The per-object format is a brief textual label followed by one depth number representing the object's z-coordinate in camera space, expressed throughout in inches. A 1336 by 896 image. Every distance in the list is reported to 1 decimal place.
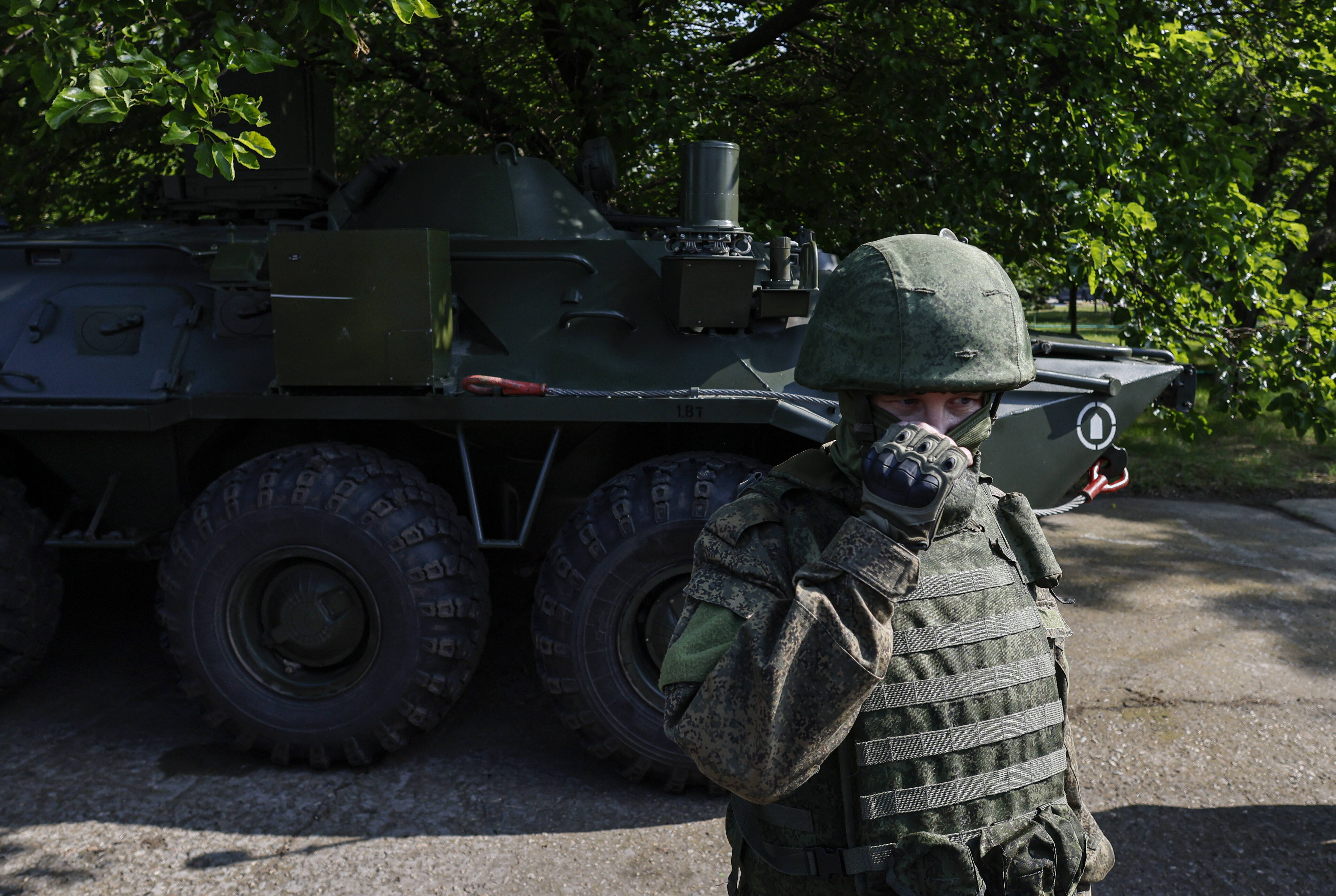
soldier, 58.7
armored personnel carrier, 152.2
